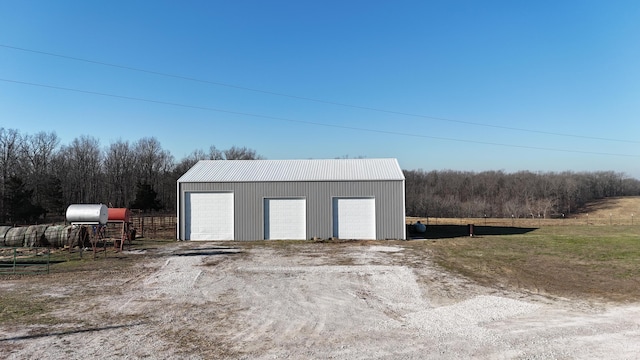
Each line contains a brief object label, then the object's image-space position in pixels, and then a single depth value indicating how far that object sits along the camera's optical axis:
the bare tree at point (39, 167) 47.75
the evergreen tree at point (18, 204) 37.34
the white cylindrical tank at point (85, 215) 19.58
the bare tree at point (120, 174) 60.53
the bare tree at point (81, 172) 57.44
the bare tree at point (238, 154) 71.44
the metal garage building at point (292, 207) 23.08
